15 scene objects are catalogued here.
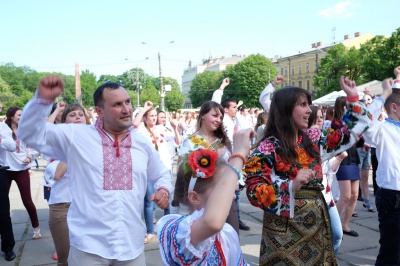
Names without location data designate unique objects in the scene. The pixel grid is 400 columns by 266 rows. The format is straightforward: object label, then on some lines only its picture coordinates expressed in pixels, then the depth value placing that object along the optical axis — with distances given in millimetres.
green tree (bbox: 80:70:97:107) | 107125
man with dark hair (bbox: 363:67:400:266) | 3643
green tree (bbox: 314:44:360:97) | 48188
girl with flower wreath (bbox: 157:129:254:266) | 1609
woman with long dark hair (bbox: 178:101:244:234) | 4621
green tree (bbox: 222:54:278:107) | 70312
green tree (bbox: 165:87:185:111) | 89000
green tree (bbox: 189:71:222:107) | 92750
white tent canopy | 16753
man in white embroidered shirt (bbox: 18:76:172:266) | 2494
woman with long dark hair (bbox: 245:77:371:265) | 2467
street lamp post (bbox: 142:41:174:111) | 32331
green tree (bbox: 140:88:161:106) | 78200
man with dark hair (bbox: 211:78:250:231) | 6047
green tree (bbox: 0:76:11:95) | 68225
